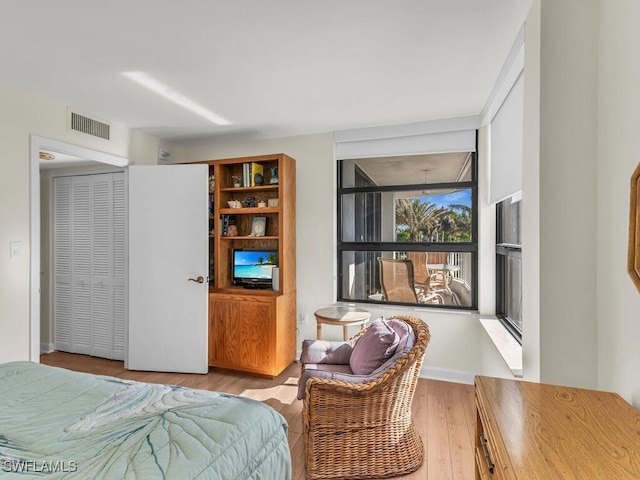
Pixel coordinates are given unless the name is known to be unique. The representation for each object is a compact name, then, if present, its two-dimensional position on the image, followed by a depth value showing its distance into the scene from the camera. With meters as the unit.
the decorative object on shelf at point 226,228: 3.68
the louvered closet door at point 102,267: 3.95
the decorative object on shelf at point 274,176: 3.54
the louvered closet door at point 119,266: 3.89
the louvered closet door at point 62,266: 4.17
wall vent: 2.92
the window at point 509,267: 2.56
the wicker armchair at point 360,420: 1.81
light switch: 2.53
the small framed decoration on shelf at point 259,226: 3.65
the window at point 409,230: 3.30
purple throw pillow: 1.97
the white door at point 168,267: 3.39
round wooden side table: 2.92
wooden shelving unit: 3.28
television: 3.63
